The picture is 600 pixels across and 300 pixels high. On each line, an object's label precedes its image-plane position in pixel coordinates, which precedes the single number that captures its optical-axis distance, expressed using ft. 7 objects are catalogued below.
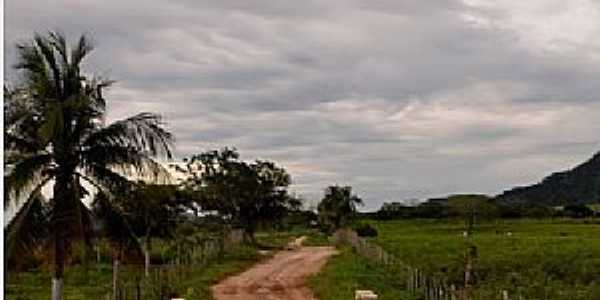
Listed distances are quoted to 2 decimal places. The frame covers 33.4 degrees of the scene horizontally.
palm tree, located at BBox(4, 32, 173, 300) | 51.03
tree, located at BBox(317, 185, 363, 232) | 293.84
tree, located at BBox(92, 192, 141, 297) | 54.13
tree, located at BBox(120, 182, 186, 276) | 75.23
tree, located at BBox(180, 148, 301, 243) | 181.98
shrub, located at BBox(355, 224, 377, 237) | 262.06
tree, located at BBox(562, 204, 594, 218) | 360.28
